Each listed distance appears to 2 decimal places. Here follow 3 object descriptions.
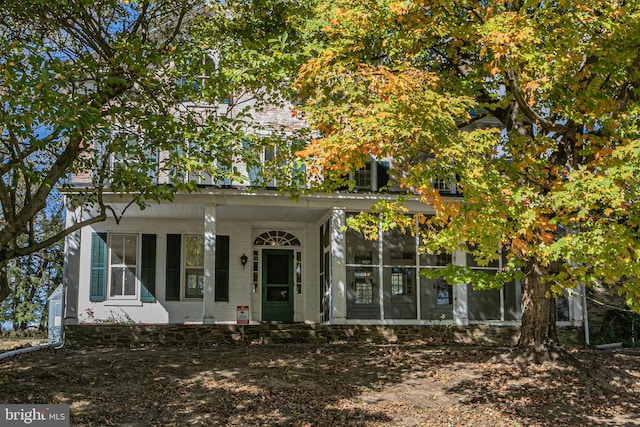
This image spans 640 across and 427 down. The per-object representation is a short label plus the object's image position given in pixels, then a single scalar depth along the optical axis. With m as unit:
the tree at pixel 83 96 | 8.14
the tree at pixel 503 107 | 8.03
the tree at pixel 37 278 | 22.16
